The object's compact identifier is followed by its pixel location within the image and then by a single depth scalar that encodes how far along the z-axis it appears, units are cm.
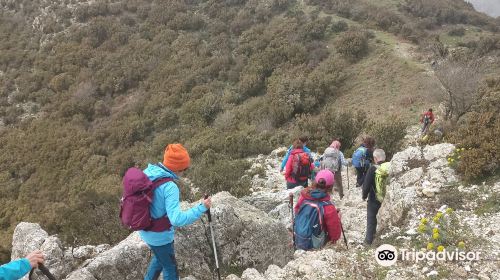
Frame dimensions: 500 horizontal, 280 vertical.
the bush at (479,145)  631
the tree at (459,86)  1449
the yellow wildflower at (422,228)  492
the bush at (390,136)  1312
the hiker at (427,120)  1466
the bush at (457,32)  2982
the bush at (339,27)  2864
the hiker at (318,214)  493
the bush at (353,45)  2508
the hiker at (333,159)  896
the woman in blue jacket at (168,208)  392
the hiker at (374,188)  591
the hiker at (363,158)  884
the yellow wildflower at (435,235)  469
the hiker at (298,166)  777
